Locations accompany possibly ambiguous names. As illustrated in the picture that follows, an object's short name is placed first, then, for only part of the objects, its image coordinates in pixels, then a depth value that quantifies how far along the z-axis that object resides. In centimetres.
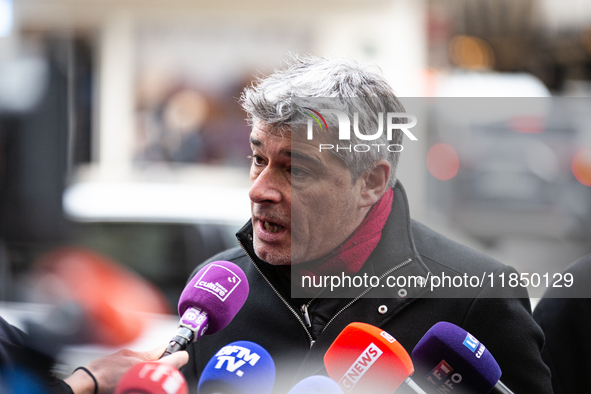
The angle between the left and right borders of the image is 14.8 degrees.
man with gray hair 238
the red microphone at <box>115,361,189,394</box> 218
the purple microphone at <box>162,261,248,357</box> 229
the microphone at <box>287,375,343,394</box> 222
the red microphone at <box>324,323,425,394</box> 227
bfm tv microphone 223
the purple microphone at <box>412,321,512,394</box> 230
